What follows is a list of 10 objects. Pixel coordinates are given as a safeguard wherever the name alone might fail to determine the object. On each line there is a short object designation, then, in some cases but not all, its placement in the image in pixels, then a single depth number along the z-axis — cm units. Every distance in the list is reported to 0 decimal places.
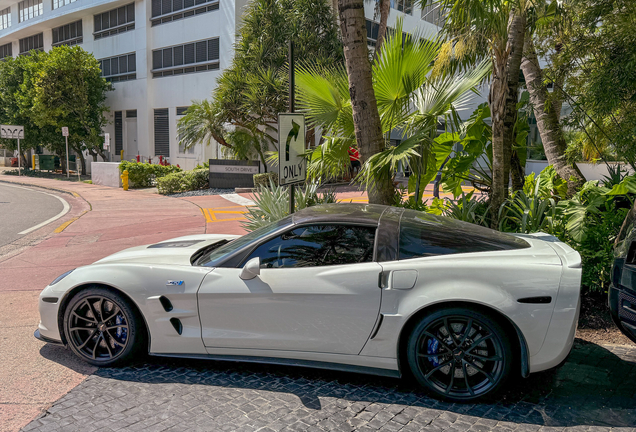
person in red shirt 2461
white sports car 363
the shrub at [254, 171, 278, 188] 2111
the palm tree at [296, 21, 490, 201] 676
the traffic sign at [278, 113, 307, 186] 609
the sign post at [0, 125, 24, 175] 2994
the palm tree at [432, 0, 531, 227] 605
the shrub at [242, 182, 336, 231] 766
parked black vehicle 370
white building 2770
